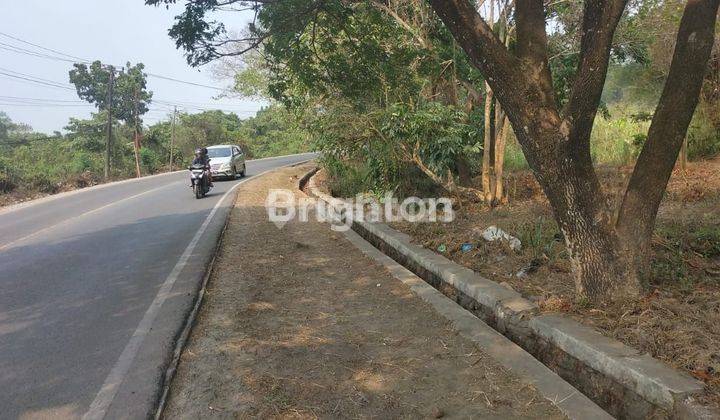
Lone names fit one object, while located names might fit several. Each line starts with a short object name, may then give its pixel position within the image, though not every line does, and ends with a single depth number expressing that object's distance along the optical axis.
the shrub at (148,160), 36.52
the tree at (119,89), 41.56
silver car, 22.31
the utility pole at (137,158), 32.98
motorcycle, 15.45
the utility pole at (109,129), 30.41
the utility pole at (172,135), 38.83
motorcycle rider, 15.79
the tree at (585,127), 3.99
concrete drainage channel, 2.95
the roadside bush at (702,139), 11.95
